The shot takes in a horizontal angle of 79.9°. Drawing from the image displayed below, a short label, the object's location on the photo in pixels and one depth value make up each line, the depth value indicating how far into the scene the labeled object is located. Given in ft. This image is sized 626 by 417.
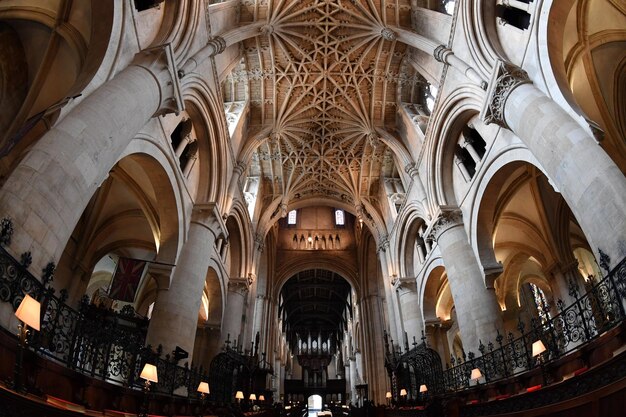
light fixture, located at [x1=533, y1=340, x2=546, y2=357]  24.29
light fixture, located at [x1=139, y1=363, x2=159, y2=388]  22.54
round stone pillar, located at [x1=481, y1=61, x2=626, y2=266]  21.44
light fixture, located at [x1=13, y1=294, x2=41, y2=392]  13.48
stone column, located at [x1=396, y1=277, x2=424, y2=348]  59.98
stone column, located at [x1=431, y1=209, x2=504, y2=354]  39.70
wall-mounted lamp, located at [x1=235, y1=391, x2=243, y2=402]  47.12
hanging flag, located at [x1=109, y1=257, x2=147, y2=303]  32.48
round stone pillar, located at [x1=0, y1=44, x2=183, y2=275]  18.44
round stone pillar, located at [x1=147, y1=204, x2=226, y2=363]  36.63
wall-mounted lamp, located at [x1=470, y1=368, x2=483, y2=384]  33.49
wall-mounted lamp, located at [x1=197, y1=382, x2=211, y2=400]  33.83
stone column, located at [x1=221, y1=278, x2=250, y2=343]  58.14
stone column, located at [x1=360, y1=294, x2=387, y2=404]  77.20
